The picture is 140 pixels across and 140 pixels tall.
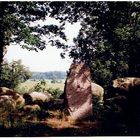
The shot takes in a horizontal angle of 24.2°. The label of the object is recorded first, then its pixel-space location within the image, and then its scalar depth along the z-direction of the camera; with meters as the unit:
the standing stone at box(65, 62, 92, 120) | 13.33
